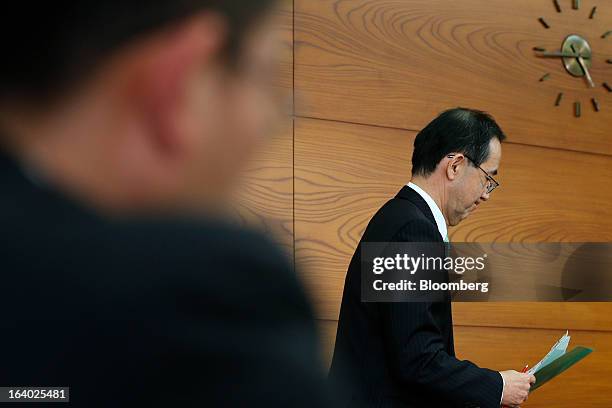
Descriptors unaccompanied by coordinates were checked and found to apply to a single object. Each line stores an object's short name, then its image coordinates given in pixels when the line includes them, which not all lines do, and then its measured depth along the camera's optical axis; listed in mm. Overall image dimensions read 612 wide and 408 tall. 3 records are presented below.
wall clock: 8094
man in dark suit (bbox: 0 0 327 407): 1235
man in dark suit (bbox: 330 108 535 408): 4000
